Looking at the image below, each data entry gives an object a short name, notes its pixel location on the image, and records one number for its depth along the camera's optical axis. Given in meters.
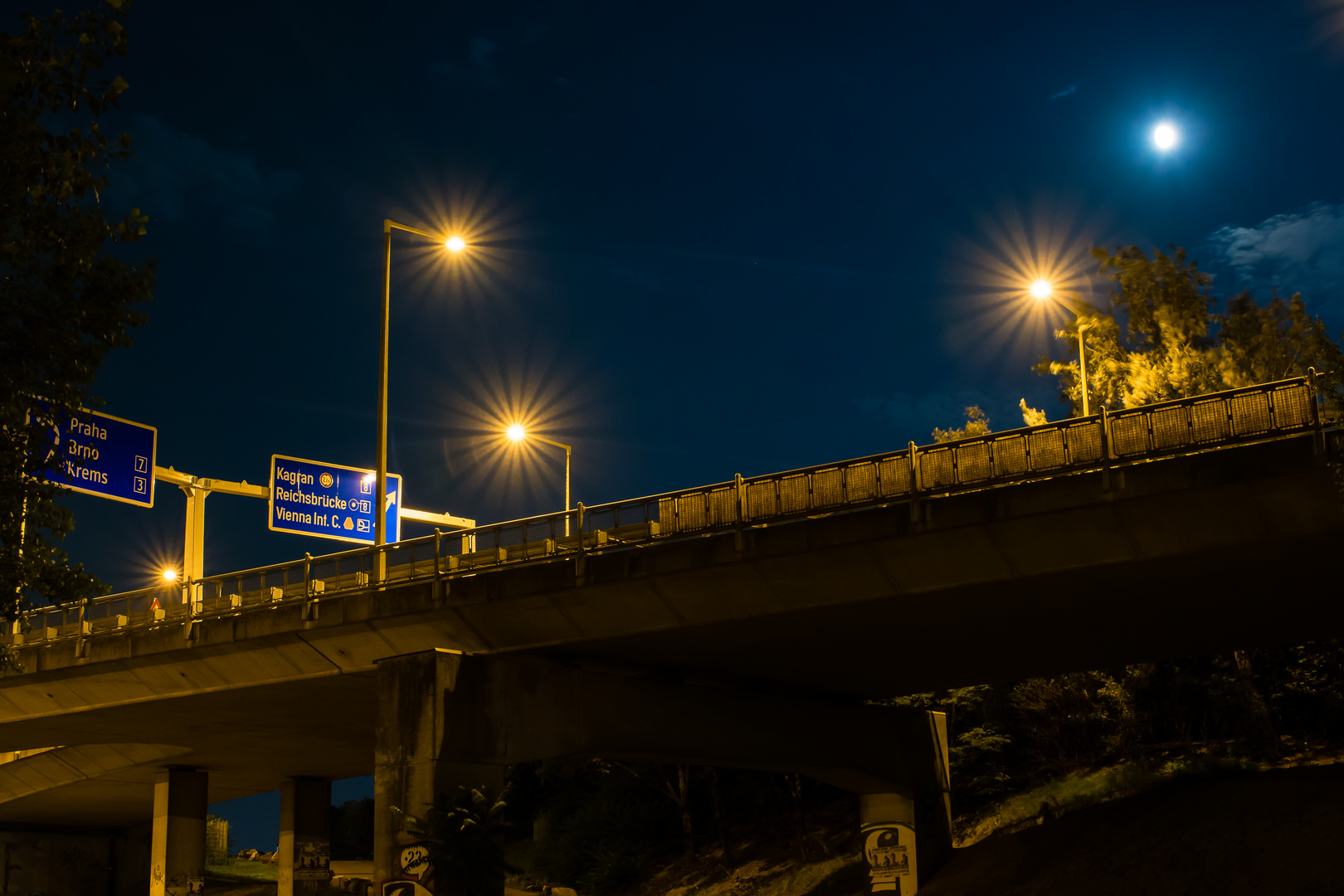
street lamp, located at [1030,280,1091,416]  34.81
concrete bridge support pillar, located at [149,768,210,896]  48.16
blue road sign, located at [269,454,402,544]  36.44
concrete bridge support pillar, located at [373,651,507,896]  25.86
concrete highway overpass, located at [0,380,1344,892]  21.75
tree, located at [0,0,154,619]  14.88
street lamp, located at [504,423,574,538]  40.91
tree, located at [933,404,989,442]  47.93
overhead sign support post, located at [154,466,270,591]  37.06
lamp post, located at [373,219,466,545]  31.27
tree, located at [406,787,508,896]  25.56
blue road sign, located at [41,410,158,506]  31.56
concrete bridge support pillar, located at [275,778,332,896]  50.47
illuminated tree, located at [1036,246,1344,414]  39.94
